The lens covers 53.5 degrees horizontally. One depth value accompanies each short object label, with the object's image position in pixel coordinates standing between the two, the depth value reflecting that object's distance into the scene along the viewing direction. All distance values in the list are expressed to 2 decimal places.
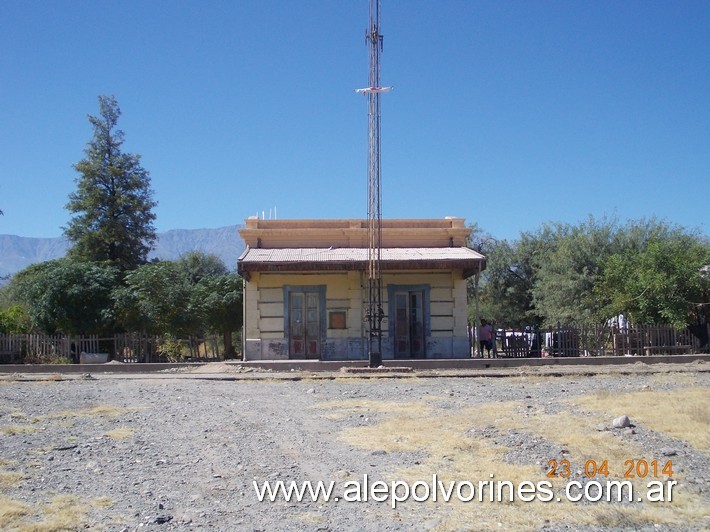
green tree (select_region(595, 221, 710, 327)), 26.28
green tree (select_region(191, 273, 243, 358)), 31.28
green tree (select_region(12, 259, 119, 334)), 27.78
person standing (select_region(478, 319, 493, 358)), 26.56
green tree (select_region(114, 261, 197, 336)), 27.14
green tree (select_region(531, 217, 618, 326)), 34.71
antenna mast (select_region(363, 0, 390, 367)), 22.97
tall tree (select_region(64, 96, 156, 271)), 37.62
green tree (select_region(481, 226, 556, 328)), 44.34
